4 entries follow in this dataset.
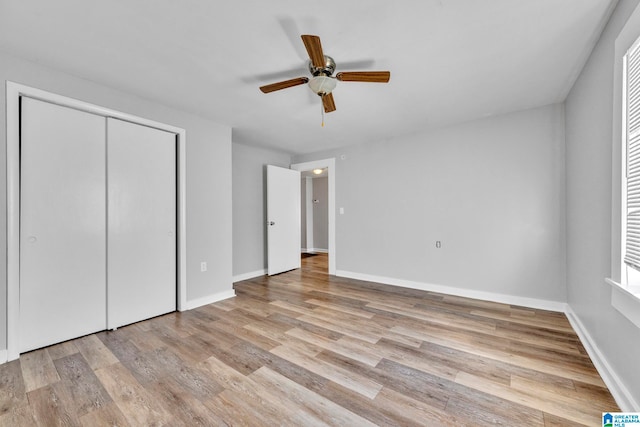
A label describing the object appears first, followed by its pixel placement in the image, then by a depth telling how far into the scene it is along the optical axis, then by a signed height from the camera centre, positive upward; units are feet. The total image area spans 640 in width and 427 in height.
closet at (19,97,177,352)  6.82 -0.34
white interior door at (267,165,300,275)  15.39 -0.45
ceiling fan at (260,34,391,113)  6.10 +3.40
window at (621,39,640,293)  4.35 +0.81
